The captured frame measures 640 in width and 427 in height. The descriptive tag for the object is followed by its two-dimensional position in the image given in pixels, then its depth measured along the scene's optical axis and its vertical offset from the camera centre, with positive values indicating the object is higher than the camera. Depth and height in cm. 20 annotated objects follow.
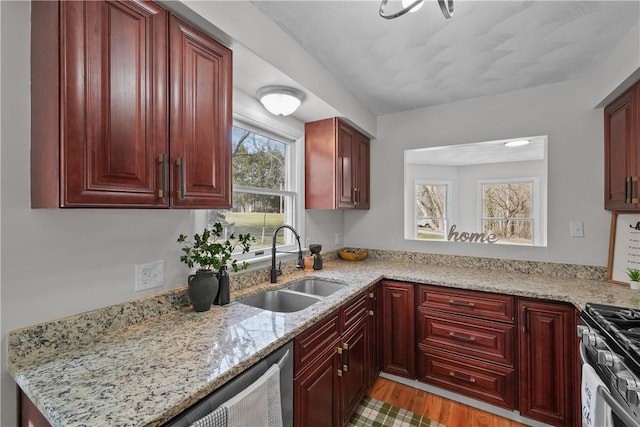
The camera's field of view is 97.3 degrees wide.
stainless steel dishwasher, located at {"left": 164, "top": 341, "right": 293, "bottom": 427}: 83 -60
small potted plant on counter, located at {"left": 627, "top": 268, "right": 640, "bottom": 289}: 184 -45
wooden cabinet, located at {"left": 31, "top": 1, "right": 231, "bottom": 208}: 86 +37
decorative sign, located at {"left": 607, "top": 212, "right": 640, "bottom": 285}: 193 -25
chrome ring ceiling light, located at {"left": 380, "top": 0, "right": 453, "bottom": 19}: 111 +83
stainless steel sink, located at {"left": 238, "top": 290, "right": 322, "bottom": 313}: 178 -58
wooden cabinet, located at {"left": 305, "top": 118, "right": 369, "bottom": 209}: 242 +42
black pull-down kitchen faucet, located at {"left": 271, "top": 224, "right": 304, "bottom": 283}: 196 -39
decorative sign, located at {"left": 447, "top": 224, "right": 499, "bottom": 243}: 258 -25
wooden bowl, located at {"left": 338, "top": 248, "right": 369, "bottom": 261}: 285 -44
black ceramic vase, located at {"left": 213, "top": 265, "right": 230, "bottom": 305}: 152 -41
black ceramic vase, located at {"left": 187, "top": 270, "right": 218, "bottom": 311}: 139 -38
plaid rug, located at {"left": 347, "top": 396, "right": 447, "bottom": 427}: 187 -141
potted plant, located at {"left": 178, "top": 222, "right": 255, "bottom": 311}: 140 -30
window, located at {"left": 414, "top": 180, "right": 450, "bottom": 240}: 448 +9
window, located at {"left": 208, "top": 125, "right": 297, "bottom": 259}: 196 +17
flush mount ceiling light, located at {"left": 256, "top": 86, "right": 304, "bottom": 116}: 180 +73
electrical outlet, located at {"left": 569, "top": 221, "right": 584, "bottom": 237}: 220 -14
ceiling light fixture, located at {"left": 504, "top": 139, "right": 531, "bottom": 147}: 248 +66
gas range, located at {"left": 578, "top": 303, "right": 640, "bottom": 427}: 100 -59
